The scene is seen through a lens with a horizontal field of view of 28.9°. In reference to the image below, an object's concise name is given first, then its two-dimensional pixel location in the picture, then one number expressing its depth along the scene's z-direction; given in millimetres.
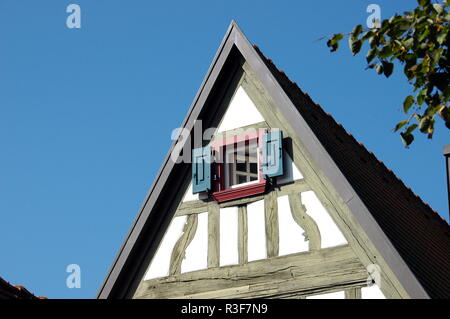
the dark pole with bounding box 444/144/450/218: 15732
